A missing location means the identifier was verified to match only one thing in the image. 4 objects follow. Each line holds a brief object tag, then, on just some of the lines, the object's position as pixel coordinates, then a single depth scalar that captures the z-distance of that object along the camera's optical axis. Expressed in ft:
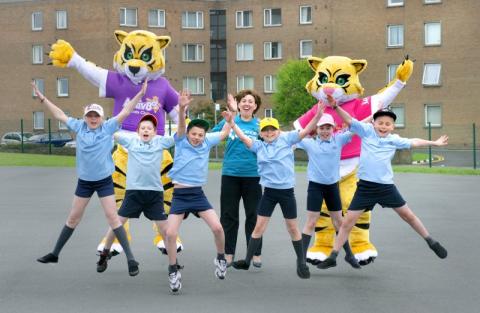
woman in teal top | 30.91
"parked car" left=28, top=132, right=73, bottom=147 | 143.74
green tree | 166.61
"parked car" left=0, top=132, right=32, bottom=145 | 155.51
